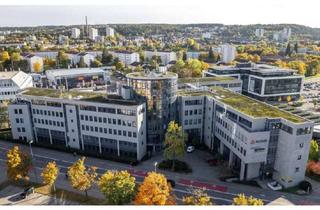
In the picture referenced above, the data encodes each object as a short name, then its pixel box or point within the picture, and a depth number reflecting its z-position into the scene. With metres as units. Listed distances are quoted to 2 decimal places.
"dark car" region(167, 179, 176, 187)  47.77
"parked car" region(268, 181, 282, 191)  46.97
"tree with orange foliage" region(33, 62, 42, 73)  139.50
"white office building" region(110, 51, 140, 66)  162.12
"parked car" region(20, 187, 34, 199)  44.15
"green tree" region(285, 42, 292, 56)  188.50
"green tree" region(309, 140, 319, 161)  52.92
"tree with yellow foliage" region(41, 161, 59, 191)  42.56
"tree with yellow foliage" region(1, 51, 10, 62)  146.38
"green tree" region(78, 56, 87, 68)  147.75
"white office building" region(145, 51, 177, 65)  170.25
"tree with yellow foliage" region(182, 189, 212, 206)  32.88
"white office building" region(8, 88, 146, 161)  55.00
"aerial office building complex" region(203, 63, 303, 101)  96.69
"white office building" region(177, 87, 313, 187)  46.00
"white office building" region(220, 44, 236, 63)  167.88
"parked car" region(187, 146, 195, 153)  60.13
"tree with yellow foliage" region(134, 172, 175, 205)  35.50
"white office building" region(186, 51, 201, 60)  182.38
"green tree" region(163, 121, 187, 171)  51.28
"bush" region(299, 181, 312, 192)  46.41
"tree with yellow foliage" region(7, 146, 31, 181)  44.41
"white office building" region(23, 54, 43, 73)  140.25
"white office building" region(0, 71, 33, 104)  88.81
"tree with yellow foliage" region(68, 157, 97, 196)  41.53
